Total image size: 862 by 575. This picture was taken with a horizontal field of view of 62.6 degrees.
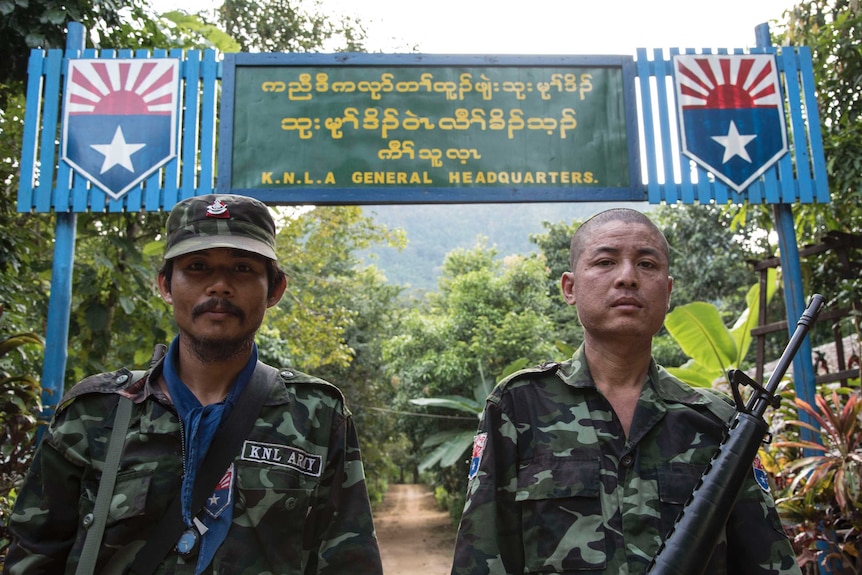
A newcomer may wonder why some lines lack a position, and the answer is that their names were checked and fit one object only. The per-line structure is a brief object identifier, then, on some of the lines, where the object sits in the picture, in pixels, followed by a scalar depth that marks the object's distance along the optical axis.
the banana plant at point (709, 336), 8.21
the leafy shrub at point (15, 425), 4.19
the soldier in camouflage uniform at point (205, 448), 1.73
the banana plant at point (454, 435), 14.13
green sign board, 4.95
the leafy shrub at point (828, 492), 4.57
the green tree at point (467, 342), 17.08
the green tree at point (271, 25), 13.91
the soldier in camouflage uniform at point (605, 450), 1.84
